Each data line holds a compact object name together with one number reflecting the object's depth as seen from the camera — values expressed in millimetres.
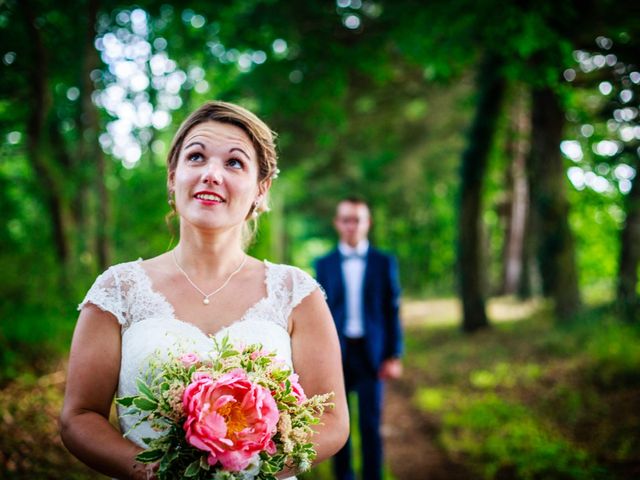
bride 2082
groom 5004
